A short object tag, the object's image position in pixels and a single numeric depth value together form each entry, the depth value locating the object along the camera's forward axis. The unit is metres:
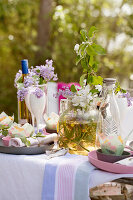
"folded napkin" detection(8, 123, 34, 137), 1.54
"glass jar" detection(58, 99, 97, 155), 1.46
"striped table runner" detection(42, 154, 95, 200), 1.26
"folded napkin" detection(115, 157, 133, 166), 1.25
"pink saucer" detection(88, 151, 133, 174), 1.24
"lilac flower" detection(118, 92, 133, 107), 1.57
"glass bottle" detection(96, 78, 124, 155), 1.46
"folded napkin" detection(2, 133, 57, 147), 1.49
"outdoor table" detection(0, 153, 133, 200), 1.27
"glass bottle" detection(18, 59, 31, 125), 1.83
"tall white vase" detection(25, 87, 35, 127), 1.72
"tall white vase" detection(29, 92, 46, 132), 1.69
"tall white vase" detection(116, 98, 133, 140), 1.61
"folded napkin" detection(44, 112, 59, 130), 1.81
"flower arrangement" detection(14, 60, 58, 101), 1.71
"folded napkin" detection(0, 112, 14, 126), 1.66
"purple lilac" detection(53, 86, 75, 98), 1.49
